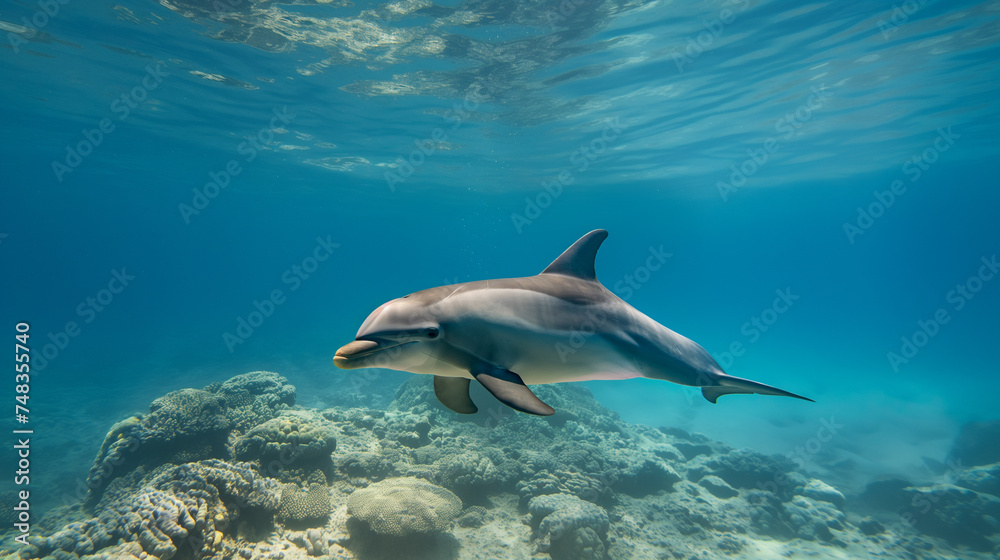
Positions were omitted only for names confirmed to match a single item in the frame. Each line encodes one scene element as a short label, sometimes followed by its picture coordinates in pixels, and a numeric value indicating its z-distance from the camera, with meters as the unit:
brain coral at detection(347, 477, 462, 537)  5.22
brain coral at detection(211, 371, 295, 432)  7.65
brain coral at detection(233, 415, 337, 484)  6.07
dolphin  2.00
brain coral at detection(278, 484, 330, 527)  5.36
